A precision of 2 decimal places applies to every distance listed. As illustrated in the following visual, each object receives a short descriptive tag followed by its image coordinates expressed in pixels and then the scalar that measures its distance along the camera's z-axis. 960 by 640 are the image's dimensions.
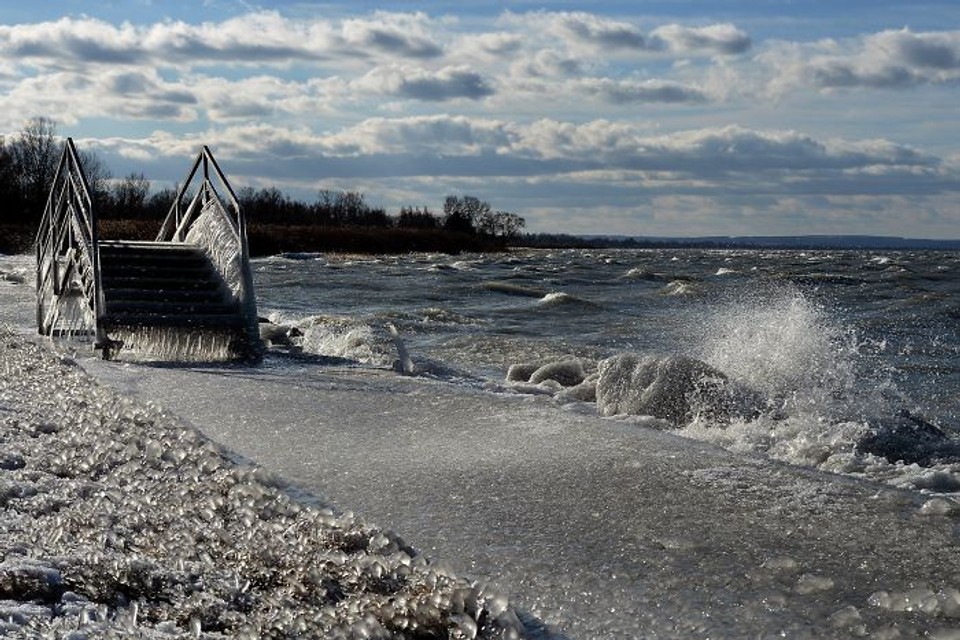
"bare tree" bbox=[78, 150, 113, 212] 87.61
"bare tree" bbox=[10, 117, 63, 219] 76.88
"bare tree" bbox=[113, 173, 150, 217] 90.31
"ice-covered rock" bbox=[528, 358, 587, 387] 10.32
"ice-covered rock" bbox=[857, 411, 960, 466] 6.69
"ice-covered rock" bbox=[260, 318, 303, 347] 13.88
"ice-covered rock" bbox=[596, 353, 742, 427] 7.88
